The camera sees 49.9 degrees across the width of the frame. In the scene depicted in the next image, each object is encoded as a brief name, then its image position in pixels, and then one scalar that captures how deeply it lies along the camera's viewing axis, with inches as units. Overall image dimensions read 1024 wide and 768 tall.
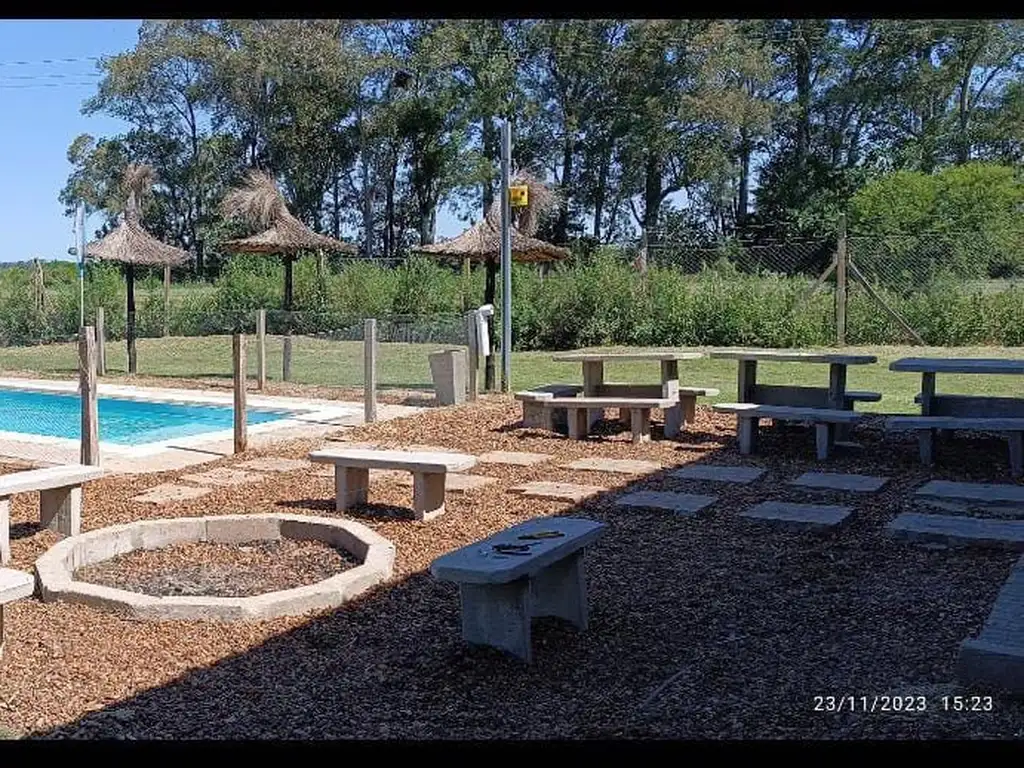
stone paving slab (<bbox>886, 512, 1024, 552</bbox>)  204.8
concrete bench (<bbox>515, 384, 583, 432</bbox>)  370.3
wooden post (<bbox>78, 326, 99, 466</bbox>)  271.6
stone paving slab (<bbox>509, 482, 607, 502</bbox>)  263.4
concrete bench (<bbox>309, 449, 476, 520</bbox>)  239.8
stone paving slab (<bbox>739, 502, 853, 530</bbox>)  230.4
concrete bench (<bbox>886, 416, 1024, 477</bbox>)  285.1
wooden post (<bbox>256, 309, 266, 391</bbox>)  508.9
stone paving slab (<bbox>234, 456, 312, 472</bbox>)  304.2
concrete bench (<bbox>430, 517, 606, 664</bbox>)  145.6
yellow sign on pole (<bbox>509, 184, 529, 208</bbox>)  445.7
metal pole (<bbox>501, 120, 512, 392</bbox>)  453.1
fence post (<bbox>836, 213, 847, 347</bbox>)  663.8
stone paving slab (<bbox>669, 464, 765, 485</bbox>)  282.0
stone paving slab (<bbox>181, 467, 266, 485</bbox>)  285.3
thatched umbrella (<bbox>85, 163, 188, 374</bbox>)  625.9
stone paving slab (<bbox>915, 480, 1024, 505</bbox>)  247.9
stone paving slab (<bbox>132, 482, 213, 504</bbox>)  263.4
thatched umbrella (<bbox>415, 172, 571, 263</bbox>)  496.1
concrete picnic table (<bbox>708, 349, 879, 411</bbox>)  334.0
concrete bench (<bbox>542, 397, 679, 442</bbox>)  349.1
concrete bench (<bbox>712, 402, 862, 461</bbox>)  309.9
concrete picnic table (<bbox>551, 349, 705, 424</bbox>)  357.7
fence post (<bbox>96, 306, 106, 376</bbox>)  550.6
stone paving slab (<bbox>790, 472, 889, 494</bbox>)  268.4
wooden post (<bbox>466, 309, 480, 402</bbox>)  434.3
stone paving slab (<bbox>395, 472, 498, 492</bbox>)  277.3
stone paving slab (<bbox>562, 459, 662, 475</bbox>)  298.7
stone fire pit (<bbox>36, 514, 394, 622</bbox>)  167.9
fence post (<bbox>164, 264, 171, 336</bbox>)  734.5
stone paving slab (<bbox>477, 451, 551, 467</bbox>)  314.0
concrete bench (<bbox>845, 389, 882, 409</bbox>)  346.6
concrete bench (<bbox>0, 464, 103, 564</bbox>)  220.2
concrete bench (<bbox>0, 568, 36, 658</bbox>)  140.4
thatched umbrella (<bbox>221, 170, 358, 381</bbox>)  593.3
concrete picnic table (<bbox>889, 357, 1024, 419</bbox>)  305.3
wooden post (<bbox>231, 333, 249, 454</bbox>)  328.5
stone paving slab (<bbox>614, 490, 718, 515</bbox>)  246.7
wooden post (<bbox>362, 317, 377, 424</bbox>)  398.3
